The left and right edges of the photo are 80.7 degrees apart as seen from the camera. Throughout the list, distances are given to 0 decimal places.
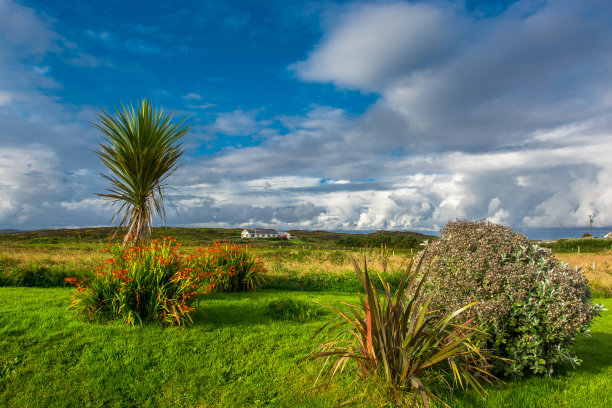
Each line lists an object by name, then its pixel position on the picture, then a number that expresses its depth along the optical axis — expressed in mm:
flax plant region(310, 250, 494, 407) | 3574
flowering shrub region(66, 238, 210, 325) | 5633
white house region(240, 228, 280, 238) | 82619
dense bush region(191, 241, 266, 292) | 9094
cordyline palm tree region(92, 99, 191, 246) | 8727
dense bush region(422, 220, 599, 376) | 4152
